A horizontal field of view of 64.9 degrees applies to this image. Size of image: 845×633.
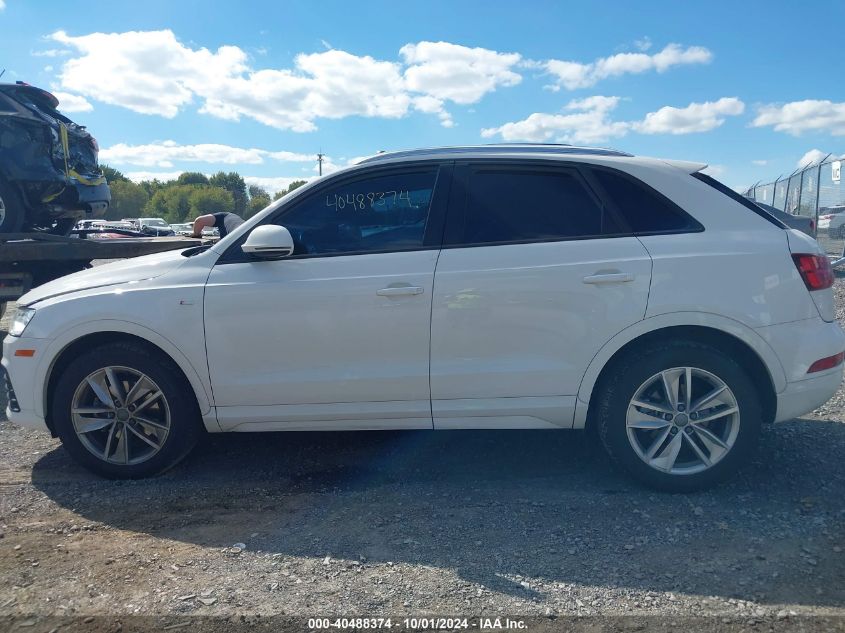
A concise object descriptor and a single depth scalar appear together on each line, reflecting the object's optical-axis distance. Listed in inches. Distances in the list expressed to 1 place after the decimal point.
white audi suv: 140.2
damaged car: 261.9
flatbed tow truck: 251.9
